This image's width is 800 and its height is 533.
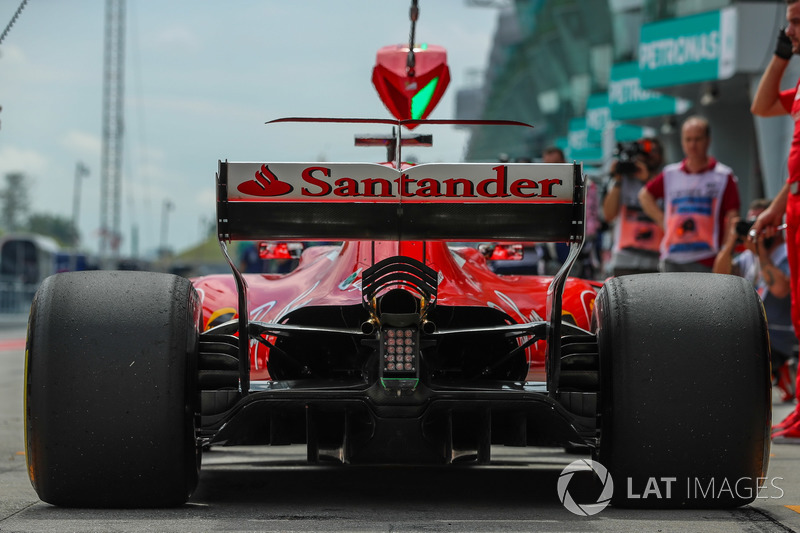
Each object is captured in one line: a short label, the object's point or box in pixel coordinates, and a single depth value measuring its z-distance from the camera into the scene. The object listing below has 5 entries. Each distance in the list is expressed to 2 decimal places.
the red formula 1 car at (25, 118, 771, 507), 8.92
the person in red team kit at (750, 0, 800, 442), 13.69
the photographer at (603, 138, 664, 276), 20.36
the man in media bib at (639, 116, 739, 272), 18.22
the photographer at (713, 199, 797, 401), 18.92
